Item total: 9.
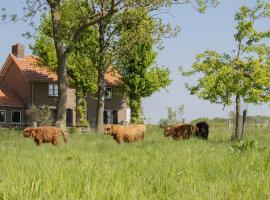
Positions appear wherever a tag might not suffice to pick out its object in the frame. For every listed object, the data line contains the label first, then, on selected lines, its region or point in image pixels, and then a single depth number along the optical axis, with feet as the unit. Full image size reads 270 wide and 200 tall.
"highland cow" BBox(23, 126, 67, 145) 66.59
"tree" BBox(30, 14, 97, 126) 152.87
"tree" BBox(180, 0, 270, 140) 97.76
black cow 79.71
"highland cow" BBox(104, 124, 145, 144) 72.08
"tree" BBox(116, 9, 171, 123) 171.83
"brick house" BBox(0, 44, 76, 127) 177.88
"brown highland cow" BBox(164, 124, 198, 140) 75.84
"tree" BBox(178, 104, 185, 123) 175.02
